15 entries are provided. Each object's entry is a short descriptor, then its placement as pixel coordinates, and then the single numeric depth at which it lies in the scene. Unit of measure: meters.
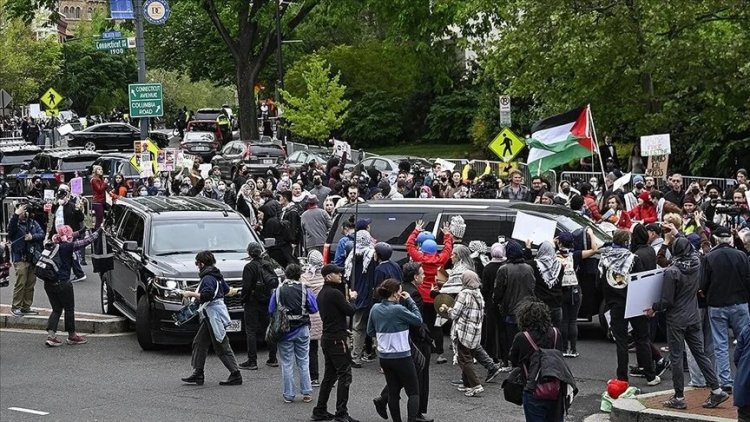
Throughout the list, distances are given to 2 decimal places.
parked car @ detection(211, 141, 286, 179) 42.00
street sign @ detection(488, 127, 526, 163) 26.77
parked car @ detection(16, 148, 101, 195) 35.75
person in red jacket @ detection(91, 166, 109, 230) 27.95
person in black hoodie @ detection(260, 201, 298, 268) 20.66
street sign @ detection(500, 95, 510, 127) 31.83
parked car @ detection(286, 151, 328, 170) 39.97
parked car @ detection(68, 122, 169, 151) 55.22
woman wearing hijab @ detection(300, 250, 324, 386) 14.35
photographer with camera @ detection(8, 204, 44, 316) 18.80
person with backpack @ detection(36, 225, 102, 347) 17.39
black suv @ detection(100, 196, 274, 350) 16.86
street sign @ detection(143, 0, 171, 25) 30.66
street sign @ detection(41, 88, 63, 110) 48.81
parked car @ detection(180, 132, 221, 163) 50.16
